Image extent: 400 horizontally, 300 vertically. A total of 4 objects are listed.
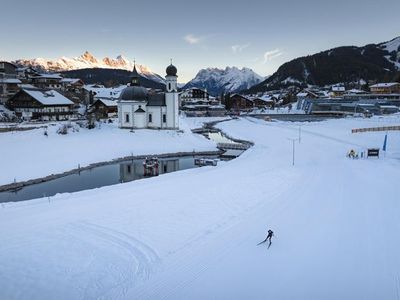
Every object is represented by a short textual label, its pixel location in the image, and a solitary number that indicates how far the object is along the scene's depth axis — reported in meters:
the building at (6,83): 60.63
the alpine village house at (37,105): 53.69
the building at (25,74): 76.81
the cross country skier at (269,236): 15.37
